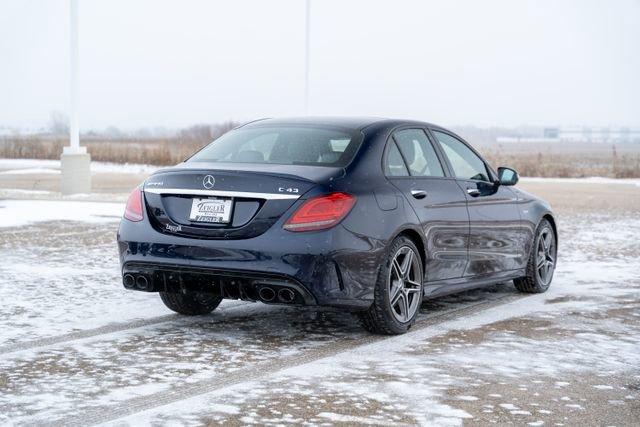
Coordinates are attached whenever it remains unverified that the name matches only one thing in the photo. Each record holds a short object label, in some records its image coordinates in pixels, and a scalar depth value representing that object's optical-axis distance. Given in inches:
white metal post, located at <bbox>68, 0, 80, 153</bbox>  964.6
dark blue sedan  294.4
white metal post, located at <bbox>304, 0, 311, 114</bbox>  1318.9
